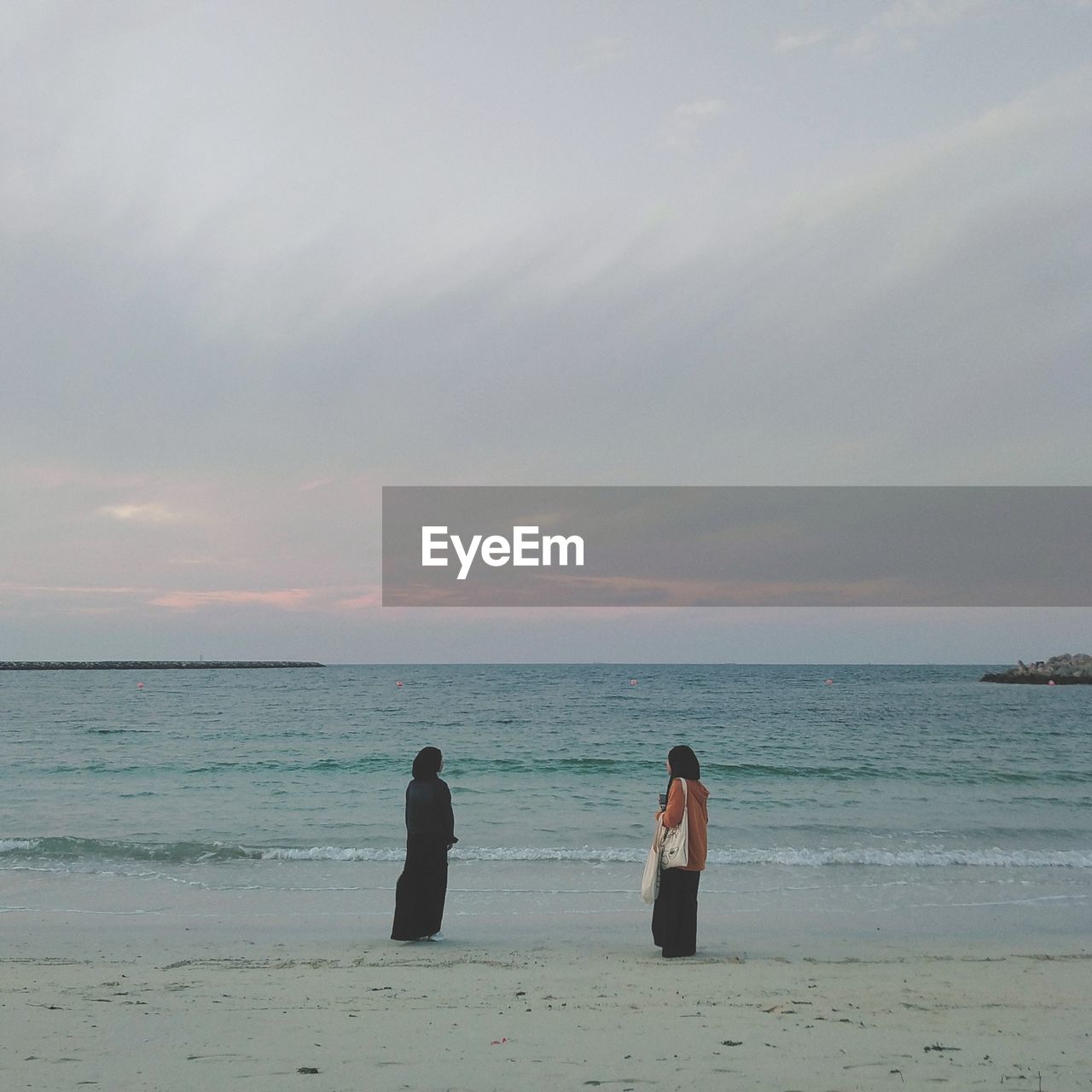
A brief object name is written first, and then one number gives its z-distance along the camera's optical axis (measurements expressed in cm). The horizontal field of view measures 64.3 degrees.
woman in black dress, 751
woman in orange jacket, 693
